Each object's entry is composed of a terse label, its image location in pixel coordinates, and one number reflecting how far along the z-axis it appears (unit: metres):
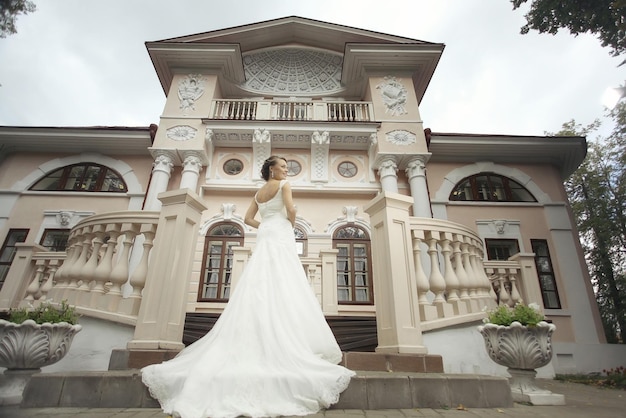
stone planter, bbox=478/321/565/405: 3.32
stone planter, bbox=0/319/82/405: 2.92
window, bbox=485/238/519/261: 9.64
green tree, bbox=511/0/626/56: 5.41
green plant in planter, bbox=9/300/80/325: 3.10
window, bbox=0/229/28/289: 9.16
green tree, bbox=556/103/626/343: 11.63
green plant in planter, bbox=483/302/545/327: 3.34
